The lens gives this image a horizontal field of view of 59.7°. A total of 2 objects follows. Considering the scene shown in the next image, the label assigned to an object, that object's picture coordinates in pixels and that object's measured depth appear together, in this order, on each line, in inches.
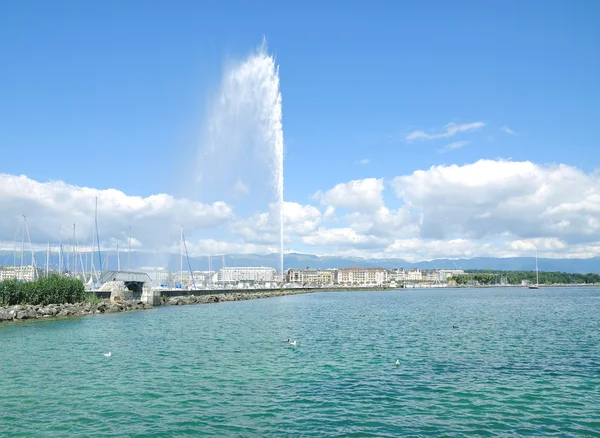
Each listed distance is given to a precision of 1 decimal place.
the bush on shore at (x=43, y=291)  2647.6
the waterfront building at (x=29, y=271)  6738.2
